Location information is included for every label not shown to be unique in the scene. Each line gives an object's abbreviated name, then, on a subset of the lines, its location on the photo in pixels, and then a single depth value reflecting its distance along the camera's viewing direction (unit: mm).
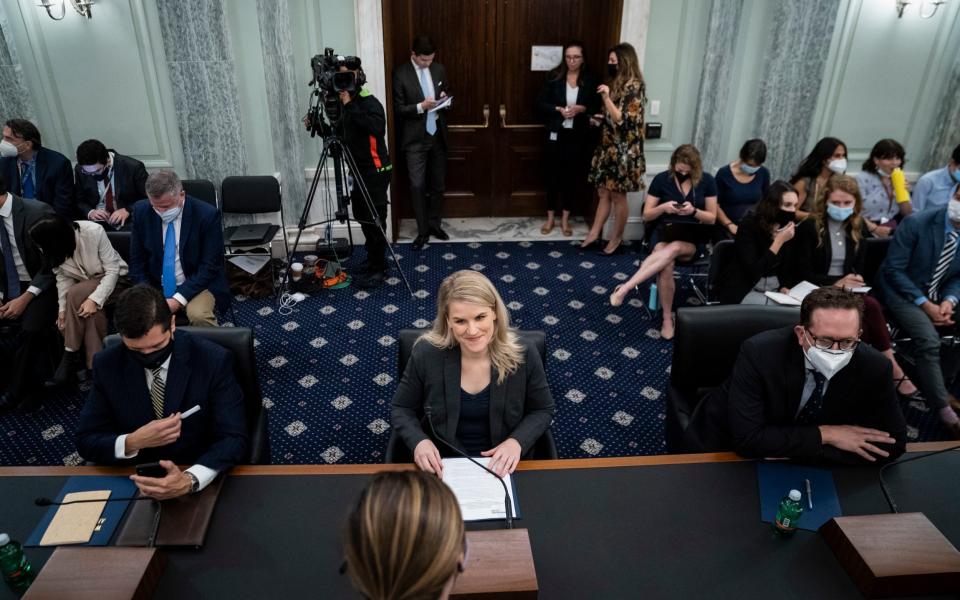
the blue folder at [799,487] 1803
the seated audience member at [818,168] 4500
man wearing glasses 2004
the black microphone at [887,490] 1840
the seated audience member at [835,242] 3729
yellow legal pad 1719
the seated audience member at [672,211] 4453
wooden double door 5676
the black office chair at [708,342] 2584
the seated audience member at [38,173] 4473
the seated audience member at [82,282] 3525
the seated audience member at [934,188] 4539
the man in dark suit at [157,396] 2006
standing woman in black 5629
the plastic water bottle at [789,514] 1715
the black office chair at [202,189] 4805
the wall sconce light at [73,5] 4711
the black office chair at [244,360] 2406
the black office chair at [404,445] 2299
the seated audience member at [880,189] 4645
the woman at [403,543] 1033
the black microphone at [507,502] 1791
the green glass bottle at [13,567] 1576
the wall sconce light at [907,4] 5191
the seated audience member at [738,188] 4828
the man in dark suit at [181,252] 3604
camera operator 4656
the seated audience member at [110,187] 4520
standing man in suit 5359
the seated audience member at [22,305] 3631
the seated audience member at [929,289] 3551
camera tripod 4562
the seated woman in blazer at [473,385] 2201
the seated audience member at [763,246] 3766
